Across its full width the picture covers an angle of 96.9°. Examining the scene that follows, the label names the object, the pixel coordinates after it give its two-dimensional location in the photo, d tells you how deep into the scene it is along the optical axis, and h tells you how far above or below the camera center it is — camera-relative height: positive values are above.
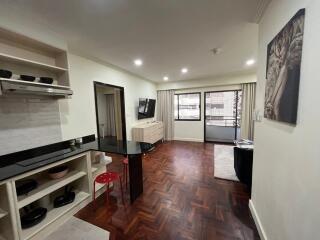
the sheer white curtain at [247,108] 4.49 -0.01
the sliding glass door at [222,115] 5.08 -0.27
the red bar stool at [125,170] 2.36 -1.08
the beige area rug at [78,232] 1.55 -1.36
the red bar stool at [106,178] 1.87 -0.91
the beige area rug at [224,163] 2.81 -1.31
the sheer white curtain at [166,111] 5.61 -0.06
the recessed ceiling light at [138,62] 3.02 +1.06
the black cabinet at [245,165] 2.22 -0.92
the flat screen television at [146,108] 4.54 +0.06
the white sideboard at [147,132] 4.11 -0.69
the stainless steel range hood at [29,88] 1.41 +0.27
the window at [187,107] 5.52 +0.08
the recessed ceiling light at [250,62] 3.24 +1.08
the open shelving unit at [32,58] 1.62 +0.73
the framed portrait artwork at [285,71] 0.90 +0.27
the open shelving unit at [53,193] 1.47 -1.02
